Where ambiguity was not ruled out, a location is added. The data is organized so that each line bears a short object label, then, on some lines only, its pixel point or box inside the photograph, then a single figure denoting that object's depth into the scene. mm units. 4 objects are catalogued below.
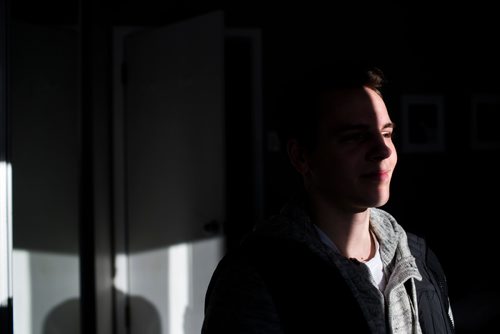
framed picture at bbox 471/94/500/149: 3189
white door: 2473
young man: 786
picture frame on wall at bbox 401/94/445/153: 3141
